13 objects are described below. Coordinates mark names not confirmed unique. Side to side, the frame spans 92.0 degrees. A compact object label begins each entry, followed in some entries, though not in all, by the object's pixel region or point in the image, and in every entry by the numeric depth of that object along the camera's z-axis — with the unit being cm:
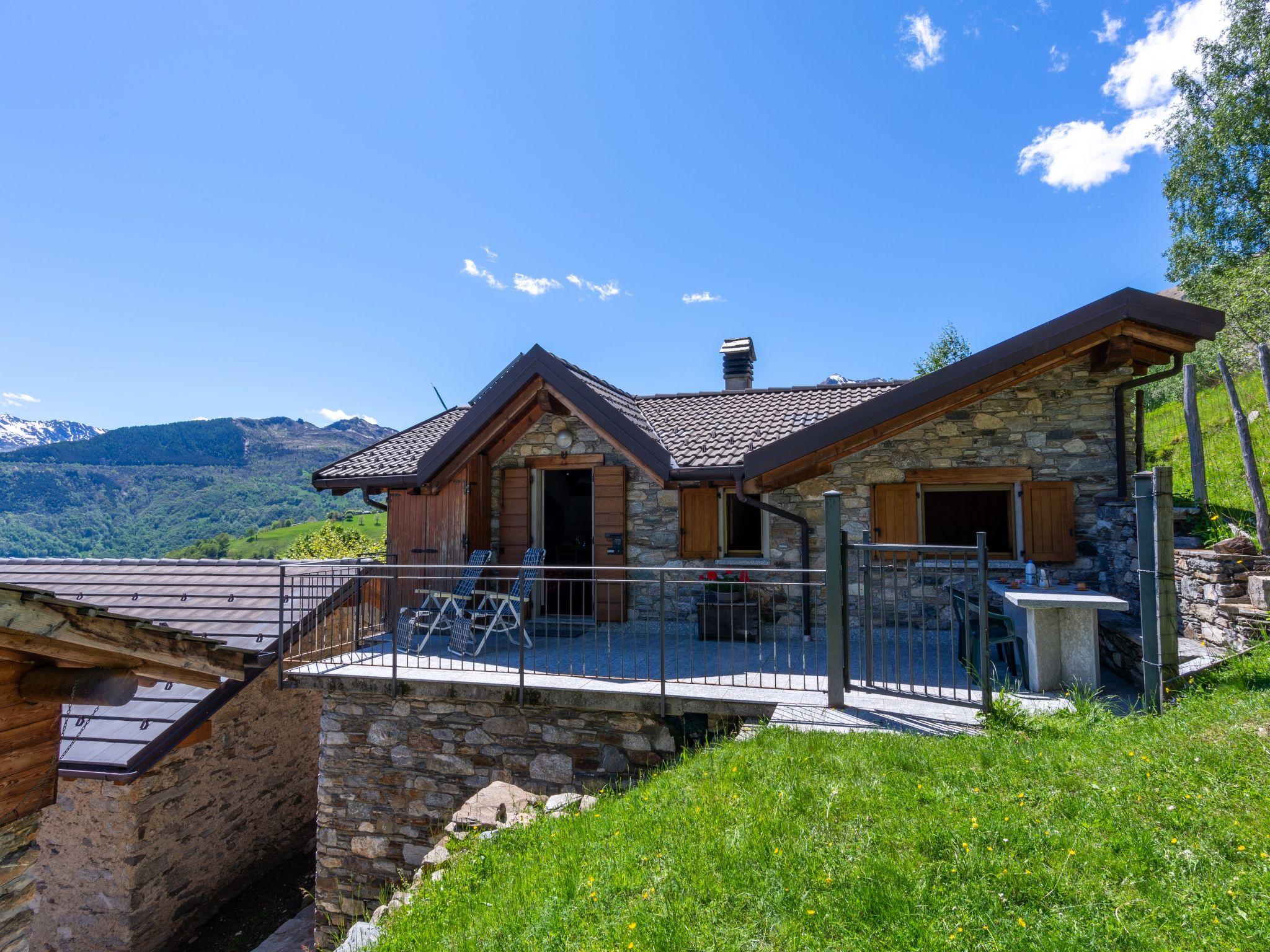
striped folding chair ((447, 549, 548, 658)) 754
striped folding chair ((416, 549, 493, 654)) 803
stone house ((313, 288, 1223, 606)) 747
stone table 542
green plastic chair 598
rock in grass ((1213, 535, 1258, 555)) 611
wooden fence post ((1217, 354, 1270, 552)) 733
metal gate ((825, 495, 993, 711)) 516
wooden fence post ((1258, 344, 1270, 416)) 821
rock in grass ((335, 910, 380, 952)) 362
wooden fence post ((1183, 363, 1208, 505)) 934
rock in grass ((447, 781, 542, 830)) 456
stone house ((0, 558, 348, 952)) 668
